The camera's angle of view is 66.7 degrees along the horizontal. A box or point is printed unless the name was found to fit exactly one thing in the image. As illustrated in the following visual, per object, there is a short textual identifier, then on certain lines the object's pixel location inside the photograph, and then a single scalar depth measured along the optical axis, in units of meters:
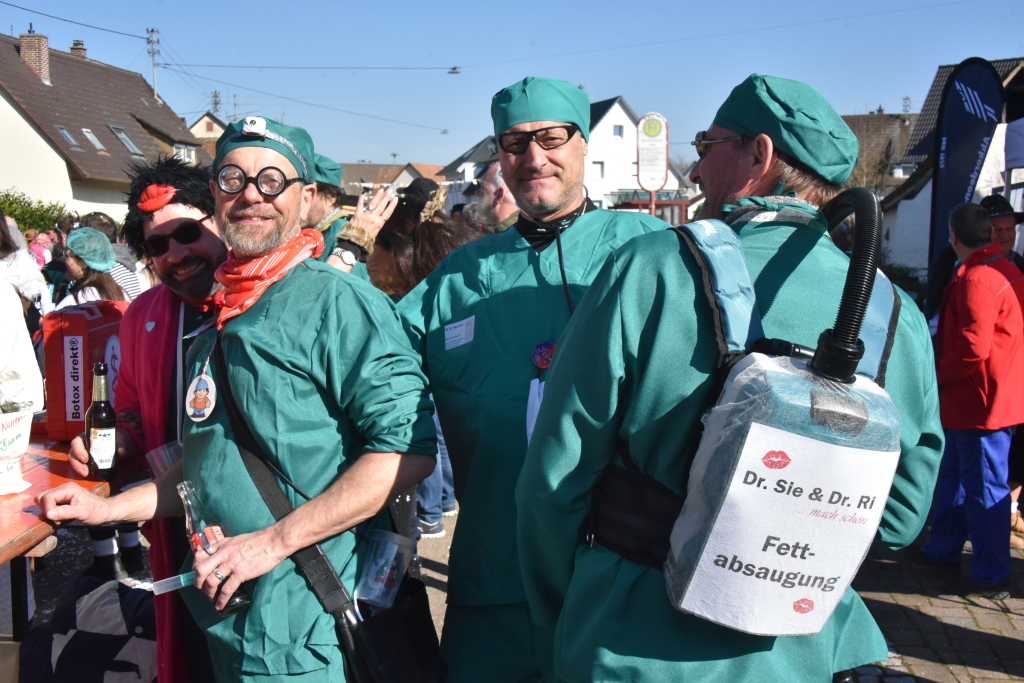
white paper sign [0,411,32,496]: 2.30
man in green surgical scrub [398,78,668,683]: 2.05
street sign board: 14.09
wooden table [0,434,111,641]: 2.04
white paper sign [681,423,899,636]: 1.16
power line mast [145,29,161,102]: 53.50
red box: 2.91
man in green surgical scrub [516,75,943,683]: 1.34
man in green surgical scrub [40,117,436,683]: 1.85
